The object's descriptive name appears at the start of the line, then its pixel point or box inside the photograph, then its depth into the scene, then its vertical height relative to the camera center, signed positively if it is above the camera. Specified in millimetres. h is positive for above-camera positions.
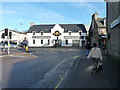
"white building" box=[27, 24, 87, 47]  33461 +2930
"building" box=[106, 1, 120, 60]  7627 +1213
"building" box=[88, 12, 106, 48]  22160 +3898
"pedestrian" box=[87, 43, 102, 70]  4571 -595
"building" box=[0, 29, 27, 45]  40203 +2564
